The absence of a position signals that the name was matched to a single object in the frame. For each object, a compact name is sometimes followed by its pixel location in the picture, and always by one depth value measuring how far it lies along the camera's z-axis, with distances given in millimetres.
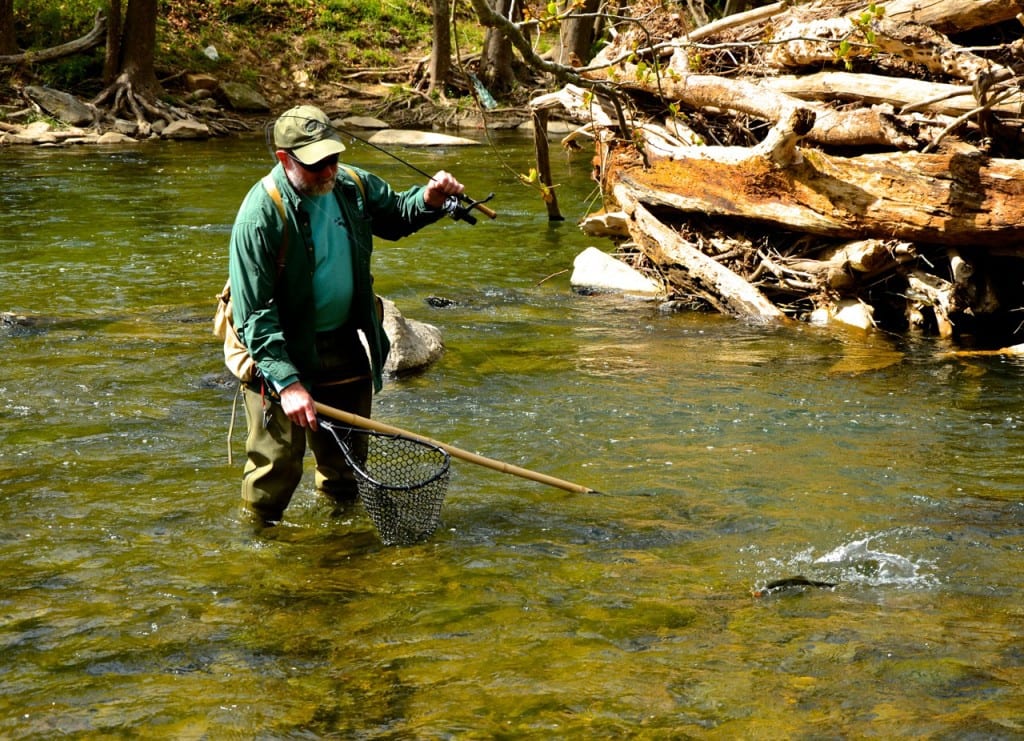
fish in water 5312
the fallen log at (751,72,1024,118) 10352
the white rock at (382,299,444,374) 9367
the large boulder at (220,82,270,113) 28859
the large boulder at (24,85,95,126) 25078
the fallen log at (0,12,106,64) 26631
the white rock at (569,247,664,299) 12688
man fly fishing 5230
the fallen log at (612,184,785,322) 11195
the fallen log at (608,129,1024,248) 9719
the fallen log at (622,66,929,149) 10781
